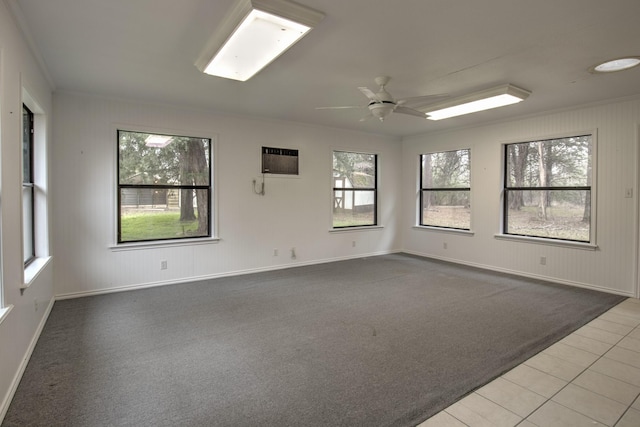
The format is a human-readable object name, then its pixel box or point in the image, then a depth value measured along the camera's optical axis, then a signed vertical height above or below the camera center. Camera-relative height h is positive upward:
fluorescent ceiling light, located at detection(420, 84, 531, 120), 3.78 +1.22
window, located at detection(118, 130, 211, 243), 4.50 +0.23
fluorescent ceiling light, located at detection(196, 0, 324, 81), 2.15 +1.20
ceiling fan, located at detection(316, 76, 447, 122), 3.46 +1.04
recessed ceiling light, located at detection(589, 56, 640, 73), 3.04 +1.30
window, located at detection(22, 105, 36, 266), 3.19 +0.14
